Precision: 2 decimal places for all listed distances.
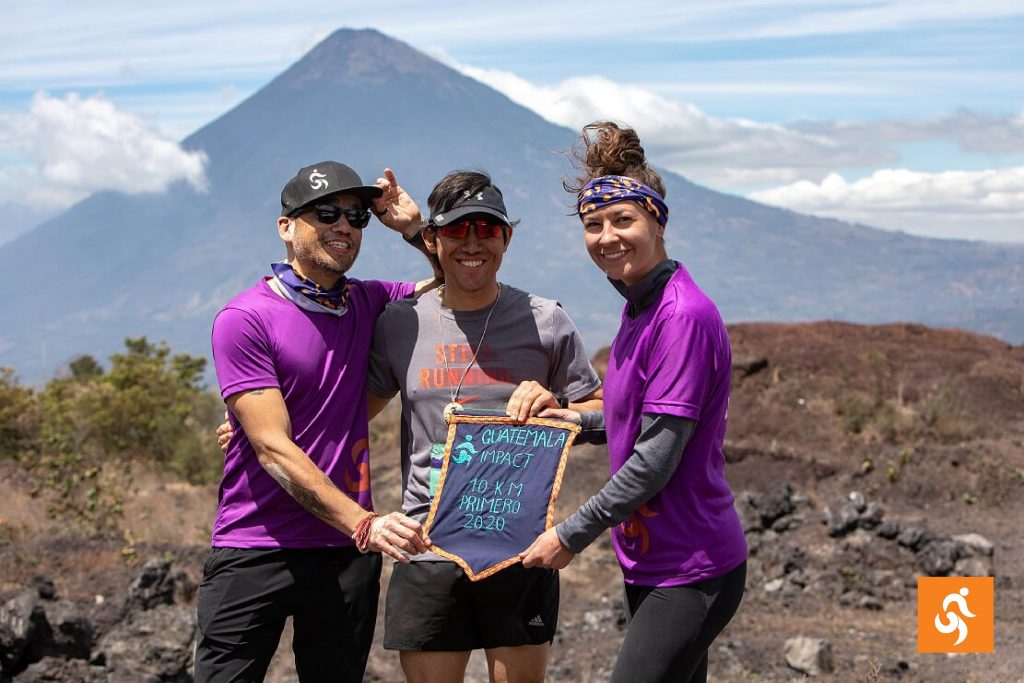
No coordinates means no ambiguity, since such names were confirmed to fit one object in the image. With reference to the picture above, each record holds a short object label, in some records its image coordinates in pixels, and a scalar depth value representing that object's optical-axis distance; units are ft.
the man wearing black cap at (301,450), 11.69
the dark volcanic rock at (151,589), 24.94
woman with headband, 9.98
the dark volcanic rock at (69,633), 19.93
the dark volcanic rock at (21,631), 18.93
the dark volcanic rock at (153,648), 20.74
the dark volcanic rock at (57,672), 18.67
